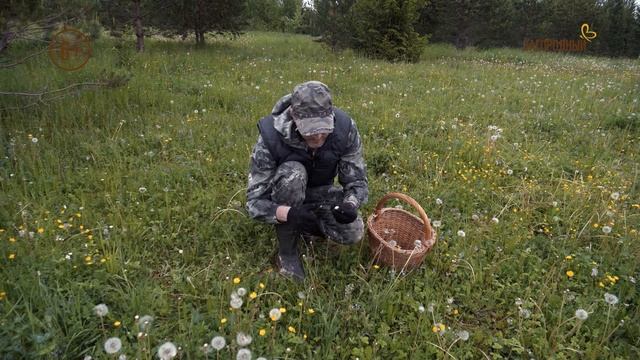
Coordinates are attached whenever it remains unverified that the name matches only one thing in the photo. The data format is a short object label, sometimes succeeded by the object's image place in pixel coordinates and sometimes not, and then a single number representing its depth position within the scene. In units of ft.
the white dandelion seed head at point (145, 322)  6.98
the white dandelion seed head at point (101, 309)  6.72
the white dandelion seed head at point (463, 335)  7.36
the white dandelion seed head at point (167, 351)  5.70
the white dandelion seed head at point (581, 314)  7.57
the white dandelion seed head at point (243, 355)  5.97
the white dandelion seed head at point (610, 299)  7.99
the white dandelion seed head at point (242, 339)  6.08
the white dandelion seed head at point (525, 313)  8.43
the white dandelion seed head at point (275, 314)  6.34
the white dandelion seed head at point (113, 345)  5.95
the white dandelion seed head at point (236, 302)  6.49
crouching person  8.25
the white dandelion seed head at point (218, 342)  6.18
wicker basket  9.39
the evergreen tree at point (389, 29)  39.70
